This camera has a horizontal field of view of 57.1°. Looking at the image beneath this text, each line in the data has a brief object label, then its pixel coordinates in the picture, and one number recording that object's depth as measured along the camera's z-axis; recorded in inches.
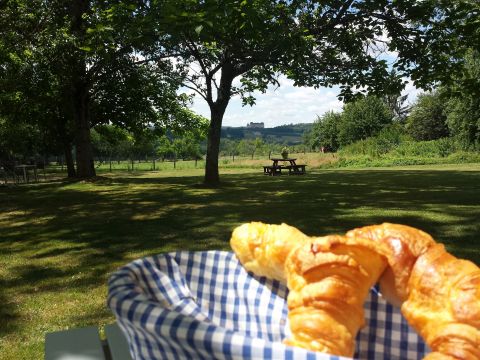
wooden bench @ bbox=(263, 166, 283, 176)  907.4
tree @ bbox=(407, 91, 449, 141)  2124.8
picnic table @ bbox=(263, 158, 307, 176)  909.9
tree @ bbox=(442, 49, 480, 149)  1205.8
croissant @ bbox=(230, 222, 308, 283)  49.8
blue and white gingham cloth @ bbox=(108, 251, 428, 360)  35.6
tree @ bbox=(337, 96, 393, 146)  2219.0
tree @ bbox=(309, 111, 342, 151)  2529.5
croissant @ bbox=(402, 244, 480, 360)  33.8
